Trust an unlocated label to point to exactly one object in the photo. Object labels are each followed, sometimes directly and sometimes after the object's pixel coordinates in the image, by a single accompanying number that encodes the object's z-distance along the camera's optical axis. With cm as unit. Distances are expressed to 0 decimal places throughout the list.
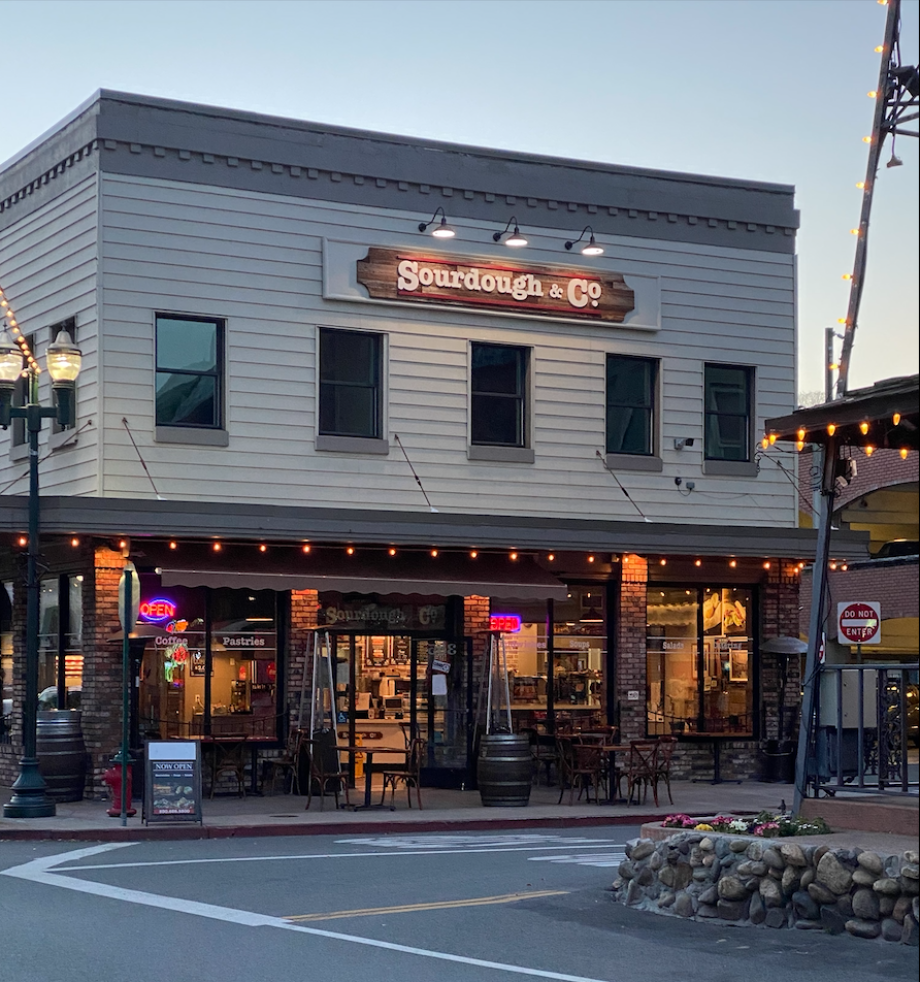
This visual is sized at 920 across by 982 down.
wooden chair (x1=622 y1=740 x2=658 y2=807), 2196
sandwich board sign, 1872
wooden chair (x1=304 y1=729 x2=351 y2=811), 2128
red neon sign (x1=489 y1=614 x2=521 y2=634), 2470
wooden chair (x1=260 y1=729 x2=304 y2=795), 2225
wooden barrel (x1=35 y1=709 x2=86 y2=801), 2131
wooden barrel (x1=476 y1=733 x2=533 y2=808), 2186
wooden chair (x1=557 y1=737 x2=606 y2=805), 2259
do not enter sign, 2552
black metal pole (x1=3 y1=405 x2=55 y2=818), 1930
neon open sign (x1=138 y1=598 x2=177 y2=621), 2244
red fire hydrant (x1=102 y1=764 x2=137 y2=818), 1995
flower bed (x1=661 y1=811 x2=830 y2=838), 1212
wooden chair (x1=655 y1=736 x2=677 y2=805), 2233
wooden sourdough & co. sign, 2398
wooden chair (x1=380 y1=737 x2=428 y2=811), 2119
